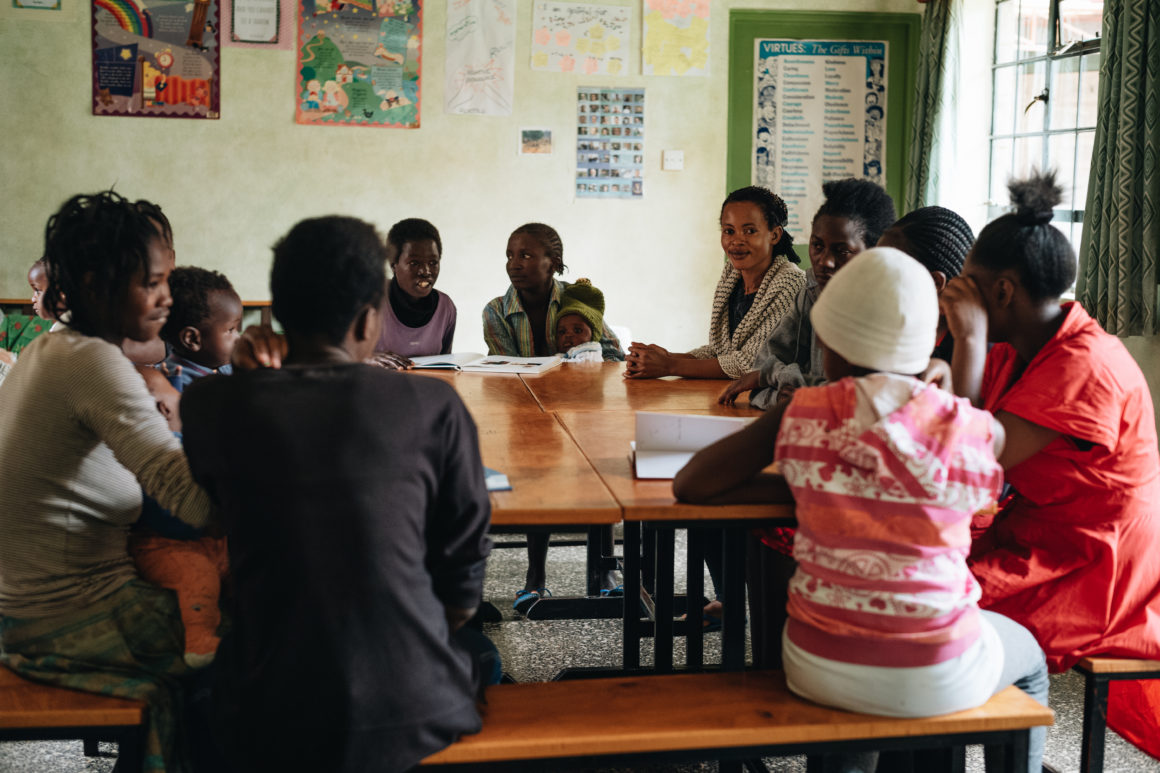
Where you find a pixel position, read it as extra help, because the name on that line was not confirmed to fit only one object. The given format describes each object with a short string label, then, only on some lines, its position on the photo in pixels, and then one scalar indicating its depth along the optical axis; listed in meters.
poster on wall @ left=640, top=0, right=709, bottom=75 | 4.86
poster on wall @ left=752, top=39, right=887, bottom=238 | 5.00
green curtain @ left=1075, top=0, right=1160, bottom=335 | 3.24
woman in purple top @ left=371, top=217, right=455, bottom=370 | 3.39
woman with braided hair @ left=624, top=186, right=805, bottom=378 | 2.84
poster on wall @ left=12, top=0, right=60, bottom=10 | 4.49
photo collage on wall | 4.87
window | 3.98
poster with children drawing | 4.66
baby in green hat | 3.38
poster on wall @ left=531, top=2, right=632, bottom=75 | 4.79
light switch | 4.96
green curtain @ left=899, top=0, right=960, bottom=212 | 4.61
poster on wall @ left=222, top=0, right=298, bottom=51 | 4.61
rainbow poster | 4.54
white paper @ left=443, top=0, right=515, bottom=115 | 4.74
